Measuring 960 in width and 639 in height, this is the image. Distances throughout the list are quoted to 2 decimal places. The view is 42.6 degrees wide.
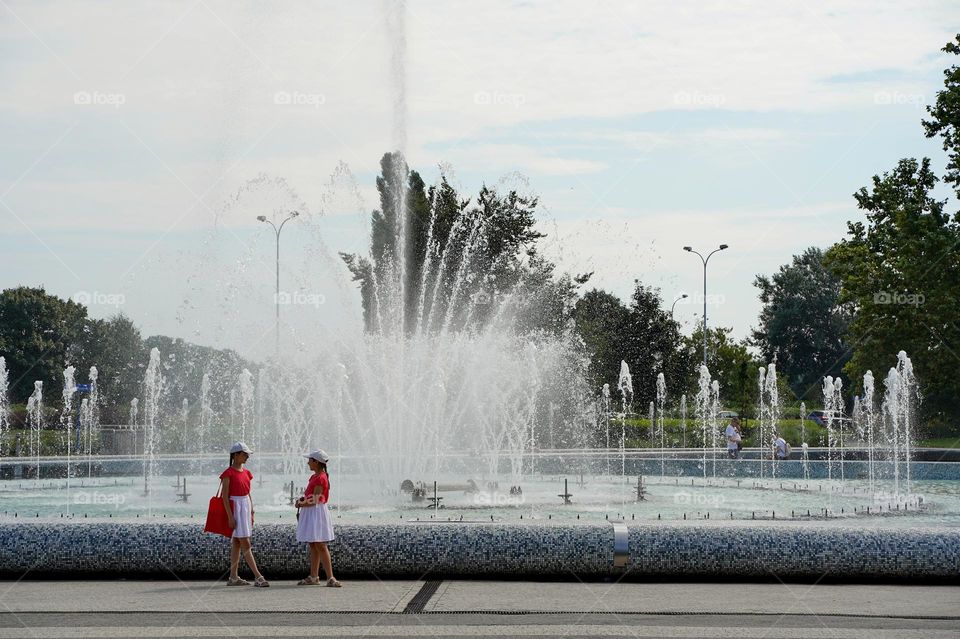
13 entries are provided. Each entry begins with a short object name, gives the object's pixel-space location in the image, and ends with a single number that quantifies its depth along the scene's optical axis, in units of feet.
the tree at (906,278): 136.26
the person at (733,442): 113.70
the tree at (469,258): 146.00
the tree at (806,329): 351.05
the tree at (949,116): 125.29
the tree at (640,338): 183.73
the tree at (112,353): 274.98
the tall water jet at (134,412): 190.10
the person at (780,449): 112.27
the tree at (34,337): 273.13
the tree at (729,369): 203.21
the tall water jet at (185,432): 145.38
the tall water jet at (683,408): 194.78
